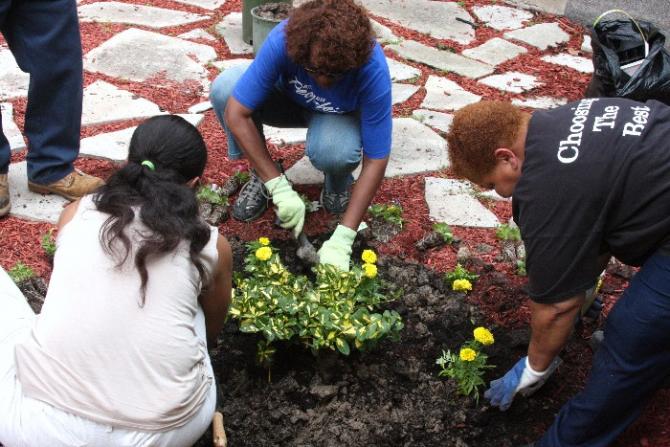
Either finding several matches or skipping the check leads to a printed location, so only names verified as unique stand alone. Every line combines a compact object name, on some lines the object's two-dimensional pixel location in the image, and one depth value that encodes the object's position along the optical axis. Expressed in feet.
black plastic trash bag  10.84
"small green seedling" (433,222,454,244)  11.32
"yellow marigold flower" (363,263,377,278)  8.83
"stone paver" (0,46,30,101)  14.34
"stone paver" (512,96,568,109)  15.83
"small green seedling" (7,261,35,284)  9.92
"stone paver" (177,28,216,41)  17.60
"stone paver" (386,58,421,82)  16.51
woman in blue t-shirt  9.10
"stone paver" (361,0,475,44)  19.20
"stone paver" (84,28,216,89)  15.61
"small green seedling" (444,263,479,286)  10.34
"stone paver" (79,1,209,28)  18.07
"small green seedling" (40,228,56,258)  10.48
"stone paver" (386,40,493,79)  17.20
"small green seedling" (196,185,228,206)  11.73
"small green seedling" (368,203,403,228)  11.70
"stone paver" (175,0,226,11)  19.54
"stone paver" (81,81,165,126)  13.89
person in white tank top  6.02
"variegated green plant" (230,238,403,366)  8.27
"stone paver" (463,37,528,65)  17.97
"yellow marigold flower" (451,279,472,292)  9.84
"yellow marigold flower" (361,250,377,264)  9.14
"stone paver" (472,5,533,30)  20.06
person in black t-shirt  6.53
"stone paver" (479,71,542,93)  16.53
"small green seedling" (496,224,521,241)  11.52
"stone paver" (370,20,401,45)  18.29
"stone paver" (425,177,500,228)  11.98
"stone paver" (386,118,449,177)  13.21
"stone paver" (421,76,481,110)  15.48
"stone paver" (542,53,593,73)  17.78
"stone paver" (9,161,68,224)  11.34
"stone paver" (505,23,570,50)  19.13
